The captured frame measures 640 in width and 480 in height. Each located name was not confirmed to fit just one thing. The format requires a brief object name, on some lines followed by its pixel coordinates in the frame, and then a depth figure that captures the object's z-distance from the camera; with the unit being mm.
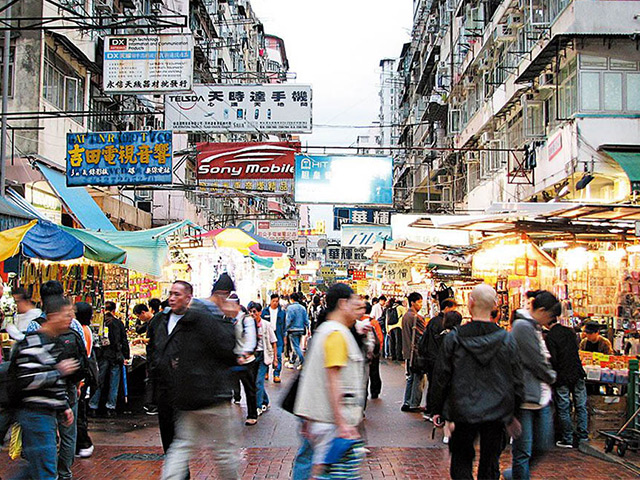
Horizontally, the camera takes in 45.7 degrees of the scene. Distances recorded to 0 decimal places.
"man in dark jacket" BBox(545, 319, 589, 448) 8344
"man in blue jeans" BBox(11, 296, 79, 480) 5008
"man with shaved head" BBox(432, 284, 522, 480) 5219
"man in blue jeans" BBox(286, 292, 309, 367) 16125
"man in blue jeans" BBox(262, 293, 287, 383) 15180
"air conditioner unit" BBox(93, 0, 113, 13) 18047
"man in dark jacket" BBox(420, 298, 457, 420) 10180
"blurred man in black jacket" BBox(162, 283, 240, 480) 5164
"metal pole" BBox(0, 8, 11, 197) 13112
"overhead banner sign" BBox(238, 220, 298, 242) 37688
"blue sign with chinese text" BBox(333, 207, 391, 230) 31906
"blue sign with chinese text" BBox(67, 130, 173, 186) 13781
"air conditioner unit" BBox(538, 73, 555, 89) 18234
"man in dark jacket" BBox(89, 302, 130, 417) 10688
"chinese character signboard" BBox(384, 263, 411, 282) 23114
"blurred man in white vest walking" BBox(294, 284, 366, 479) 4531
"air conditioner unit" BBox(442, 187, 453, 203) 34825
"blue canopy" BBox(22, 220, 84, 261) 9898
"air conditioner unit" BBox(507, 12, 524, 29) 20688
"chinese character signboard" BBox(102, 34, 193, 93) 14055
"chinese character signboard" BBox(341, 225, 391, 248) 28250
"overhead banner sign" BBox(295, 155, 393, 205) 18297
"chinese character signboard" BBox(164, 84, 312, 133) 18375
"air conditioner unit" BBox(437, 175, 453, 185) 34500
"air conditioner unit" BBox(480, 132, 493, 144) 25203
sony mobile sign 17406
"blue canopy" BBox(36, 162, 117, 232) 16219
